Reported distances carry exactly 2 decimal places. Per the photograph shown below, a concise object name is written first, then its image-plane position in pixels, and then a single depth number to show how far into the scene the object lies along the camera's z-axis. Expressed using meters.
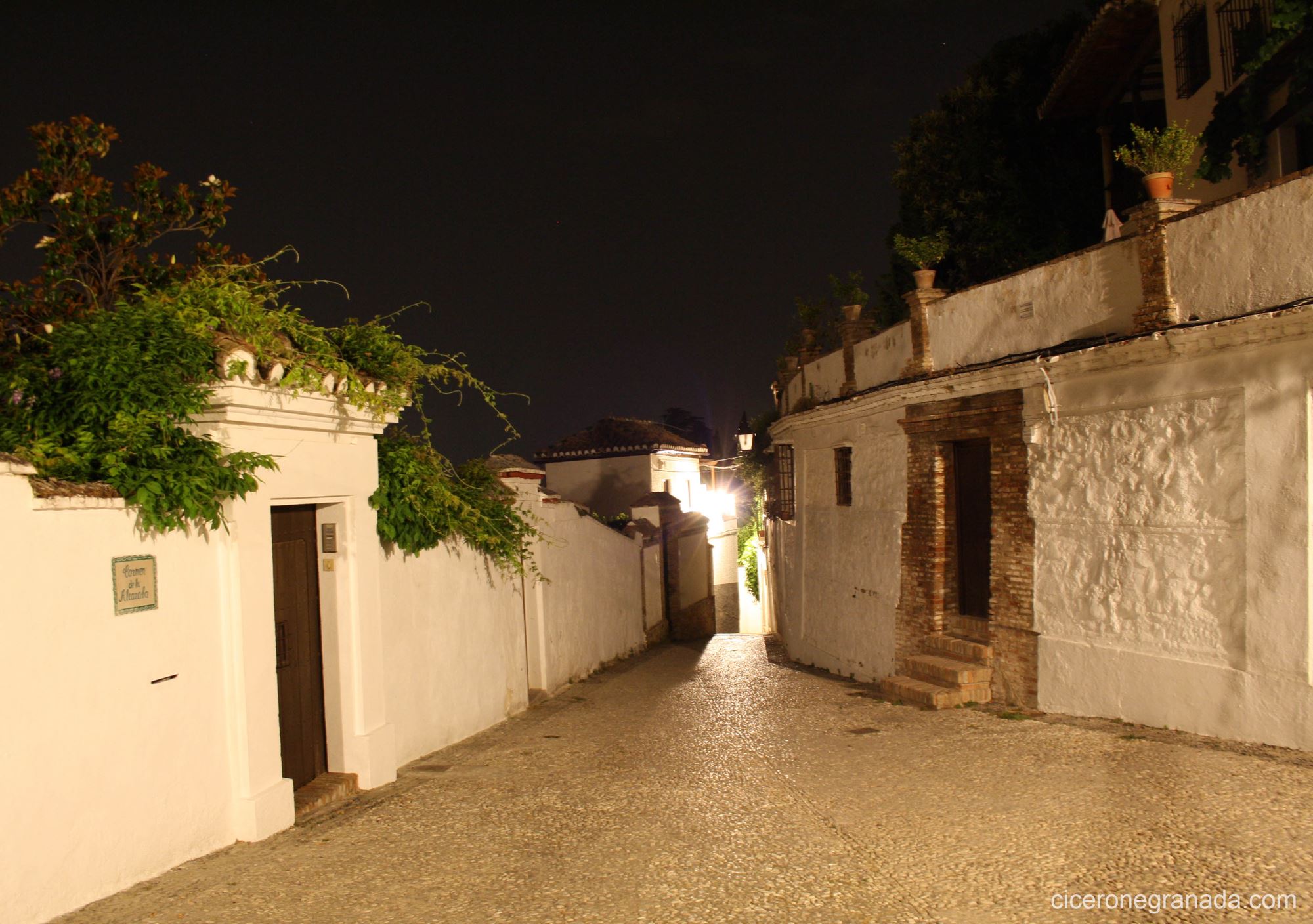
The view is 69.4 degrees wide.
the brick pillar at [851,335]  12.75
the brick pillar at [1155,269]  7.38
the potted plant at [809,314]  17.06
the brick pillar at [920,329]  10.46
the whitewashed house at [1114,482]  6.42
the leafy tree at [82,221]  7.60
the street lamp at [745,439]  22.00
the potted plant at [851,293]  13.82
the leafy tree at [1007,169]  17.12
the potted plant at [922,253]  10.66
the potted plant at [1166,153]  7.74
